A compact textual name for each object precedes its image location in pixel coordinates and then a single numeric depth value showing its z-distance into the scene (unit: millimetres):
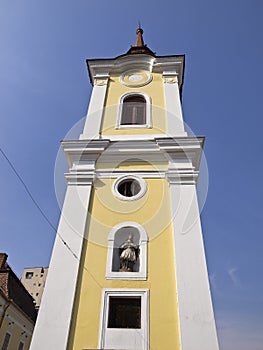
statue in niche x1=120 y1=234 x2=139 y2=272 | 8789
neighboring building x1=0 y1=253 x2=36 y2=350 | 20062
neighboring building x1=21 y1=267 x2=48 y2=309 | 51781
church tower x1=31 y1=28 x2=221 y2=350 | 7402
